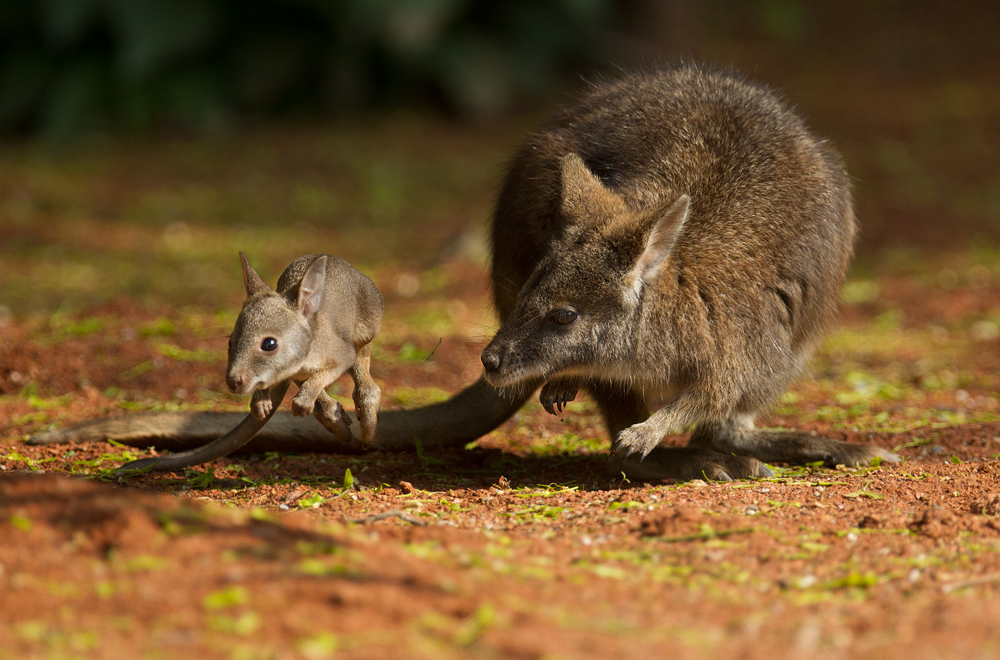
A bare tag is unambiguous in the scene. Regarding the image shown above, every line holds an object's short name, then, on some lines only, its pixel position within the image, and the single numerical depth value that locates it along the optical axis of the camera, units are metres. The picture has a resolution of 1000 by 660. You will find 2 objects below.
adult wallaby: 8.84
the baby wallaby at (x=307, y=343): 7.18
